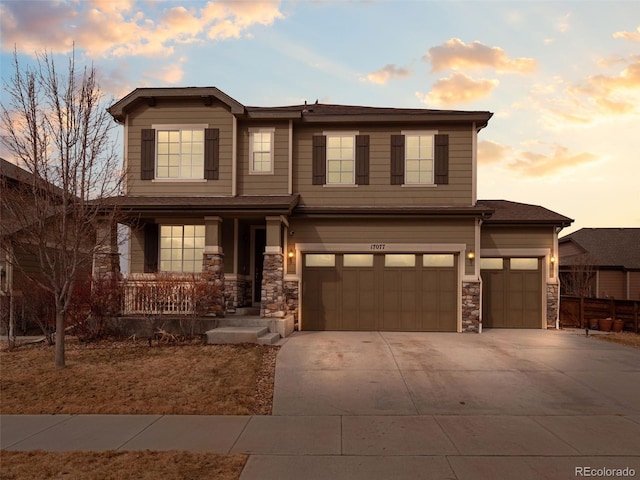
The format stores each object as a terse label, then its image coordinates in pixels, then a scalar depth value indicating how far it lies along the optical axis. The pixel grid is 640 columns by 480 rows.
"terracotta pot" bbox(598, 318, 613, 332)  15.94
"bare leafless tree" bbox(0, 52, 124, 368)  8.82
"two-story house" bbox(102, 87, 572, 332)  14.50
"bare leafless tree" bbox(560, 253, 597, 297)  25.72
